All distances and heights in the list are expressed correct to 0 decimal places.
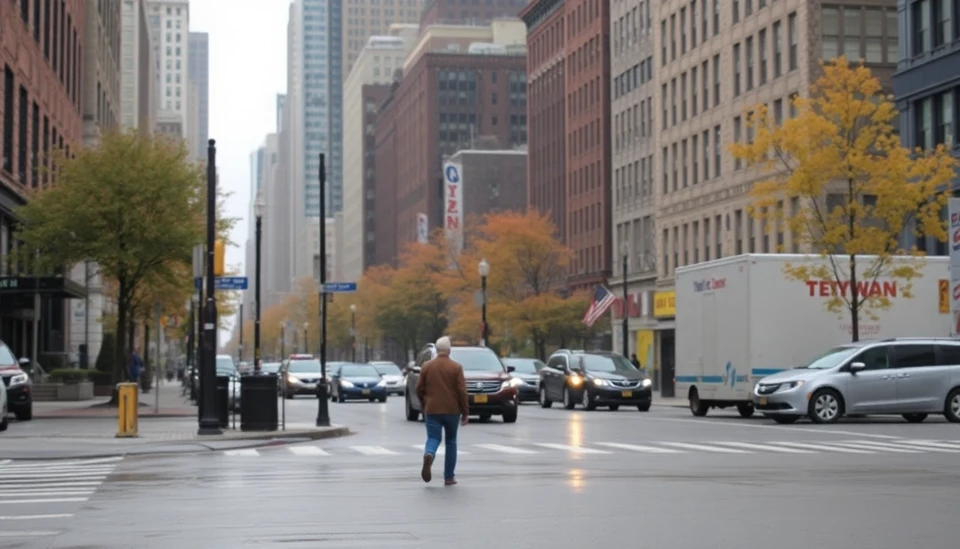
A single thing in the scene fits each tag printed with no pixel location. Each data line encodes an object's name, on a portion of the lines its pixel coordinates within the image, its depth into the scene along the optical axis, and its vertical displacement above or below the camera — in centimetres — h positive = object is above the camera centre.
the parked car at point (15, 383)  3503 -61
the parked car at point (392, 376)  6519 -93
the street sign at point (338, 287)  3653 +165
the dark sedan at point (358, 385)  5575 -111
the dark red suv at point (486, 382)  3531 -65
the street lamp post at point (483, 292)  6353 +262
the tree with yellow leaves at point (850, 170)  4325 +517
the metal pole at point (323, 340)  3259 +36
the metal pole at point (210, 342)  2869 +25
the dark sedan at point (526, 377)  5466 -85
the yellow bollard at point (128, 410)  2855 -100
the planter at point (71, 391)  5472 -123
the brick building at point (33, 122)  4925 +869
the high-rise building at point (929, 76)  5181 +954
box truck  3575 +79
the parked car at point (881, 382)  3244 -65
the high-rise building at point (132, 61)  12550 +2457
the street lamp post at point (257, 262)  4556 +270
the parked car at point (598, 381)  4453 -83
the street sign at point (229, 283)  3252 +154
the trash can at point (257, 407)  3030 -102
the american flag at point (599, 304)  6425 +205
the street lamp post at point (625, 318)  6381 +131
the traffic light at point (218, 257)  3055 +199
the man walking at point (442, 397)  1792 -50
